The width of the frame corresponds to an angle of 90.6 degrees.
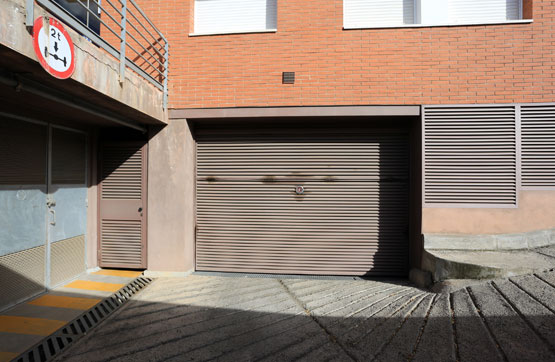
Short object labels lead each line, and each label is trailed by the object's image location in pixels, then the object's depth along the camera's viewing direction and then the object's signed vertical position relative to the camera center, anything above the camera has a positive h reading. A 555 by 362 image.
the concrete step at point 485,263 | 3.66 -1.12
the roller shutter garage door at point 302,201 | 5.38 -0.39
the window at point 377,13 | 5.21 +3.24
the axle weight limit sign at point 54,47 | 2.49 +1.28
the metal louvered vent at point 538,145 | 4.69 +0.66
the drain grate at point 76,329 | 3.01 -1.89
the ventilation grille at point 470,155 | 4.75 +0.49
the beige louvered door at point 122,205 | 5.54 -0.50
